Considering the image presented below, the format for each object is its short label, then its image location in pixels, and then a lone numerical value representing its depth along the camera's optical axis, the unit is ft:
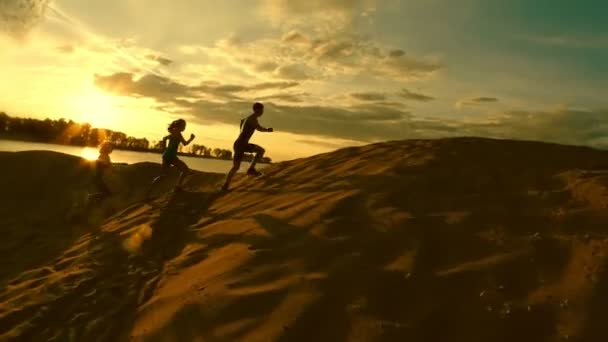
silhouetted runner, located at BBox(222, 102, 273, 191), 27.22
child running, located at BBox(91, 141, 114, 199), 33.94
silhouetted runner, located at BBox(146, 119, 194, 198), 28.76
